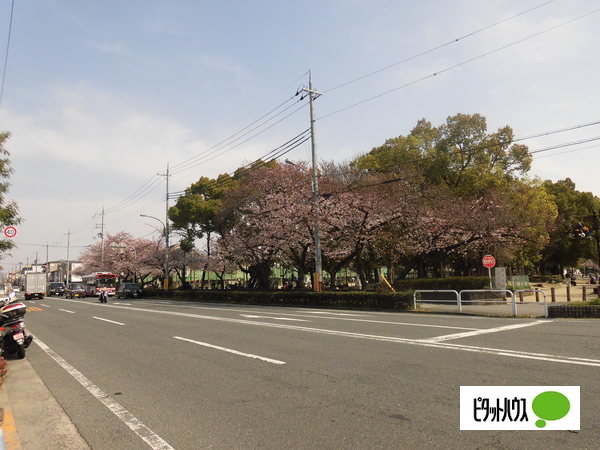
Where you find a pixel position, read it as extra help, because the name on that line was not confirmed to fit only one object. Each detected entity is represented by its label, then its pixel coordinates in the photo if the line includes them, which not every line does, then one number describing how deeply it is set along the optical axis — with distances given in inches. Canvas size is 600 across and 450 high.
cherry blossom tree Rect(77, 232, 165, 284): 2269.8
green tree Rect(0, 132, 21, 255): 501.9
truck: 1795.0
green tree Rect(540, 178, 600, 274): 1893.5
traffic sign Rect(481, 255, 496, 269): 836.0
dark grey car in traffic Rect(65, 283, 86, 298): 1947.6
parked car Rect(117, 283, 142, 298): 1707.7
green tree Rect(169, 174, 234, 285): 1711.4
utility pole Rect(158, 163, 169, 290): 1635.6
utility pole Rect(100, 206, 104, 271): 2323.6
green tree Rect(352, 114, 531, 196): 1316.4
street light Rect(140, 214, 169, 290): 1634.1
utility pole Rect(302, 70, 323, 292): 979.9
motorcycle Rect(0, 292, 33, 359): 343.3
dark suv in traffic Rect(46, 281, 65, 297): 2374.5
